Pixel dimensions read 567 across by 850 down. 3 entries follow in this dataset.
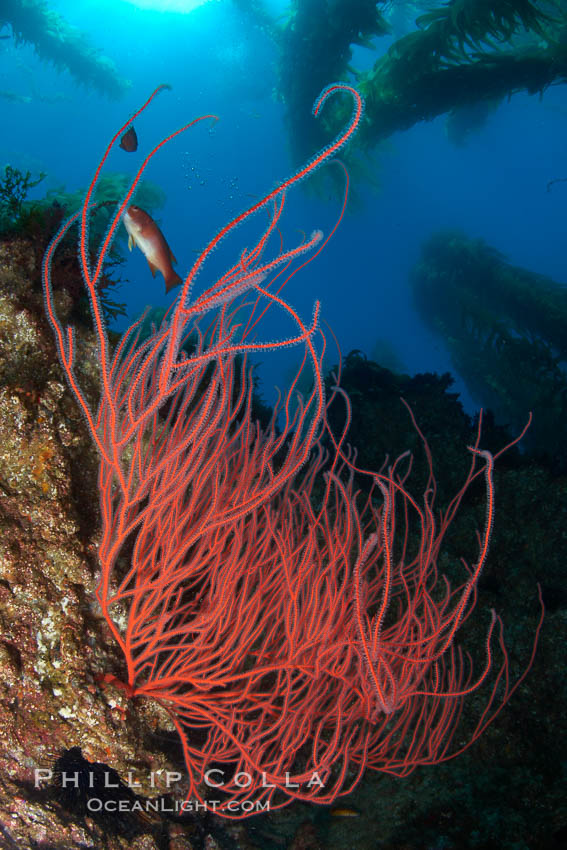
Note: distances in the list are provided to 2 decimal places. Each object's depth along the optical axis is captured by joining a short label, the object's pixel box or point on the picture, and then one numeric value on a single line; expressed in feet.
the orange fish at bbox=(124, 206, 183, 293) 8.63
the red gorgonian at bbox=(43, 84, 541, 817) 5.25
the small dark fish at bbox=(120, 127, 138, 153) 11.02
